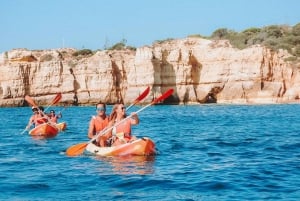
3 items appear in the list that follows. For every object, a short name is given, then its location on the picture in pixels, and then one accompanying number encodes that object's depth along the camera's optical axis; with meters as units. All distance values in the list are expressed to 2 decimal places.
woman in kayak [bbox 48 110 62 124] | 24.34
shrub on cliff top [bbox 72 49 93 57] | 72.82
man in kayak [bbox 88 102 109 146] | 14.49
